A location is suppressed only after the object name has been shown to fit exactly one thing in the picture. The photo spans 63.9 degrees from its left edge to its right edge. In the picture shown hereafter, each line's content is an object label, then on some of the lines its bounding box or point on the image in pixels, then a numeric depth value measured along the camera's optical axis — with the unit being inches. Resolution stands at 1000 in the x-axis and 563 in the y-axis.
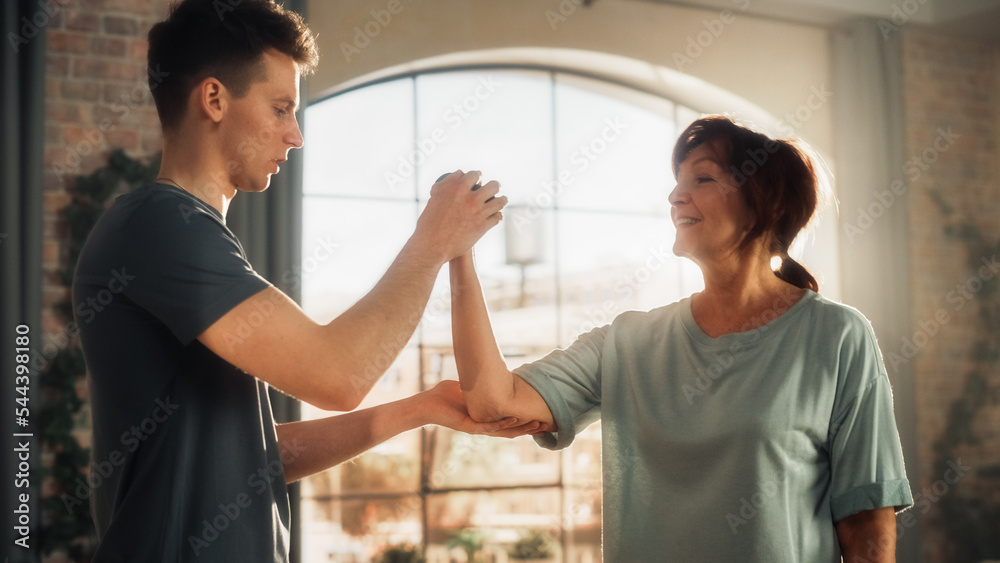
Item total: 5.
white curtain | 196.1
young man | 44.7
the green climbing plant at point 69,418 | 124.4
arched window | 179.5
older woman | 55.3
